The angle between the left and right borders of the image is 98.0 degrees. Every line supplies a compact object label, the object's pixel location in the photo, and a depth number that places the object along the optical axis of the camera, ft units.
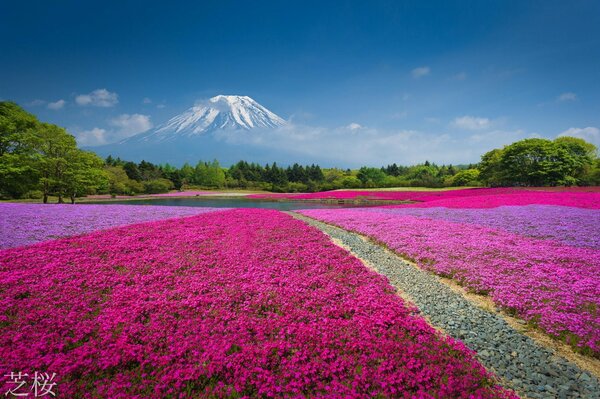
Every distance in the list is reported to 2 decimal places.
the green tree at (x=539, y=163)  170.91
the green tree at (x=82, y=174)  112.06
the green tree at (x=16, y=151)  89.94
